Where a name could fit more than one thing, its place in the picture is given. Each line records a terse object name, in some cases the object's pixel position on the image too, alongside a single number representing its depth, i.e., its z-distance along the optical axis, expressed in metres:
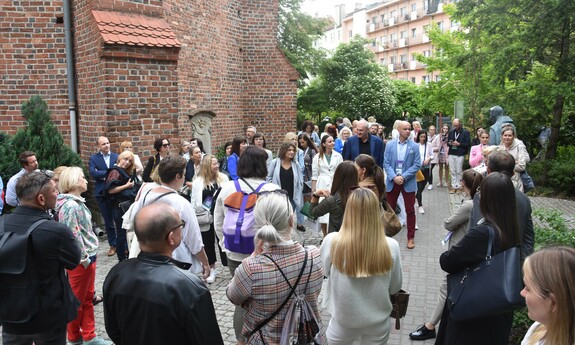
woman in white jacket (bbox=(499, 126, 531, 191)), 6.35
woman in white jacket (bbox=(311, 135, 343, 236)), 7.61
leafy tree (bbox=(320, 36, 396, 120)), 28.14
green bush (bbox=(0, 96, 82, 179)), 7.15
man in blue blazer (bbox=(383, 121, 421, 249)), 7.29
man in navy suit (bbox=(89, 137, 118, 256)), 6.87
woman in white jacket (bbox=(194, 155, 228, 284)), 5.88
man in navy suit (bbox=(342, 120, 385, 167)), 8.05
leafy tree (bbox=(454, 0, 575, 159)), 11.48
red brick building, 7.30
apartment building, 58.03
